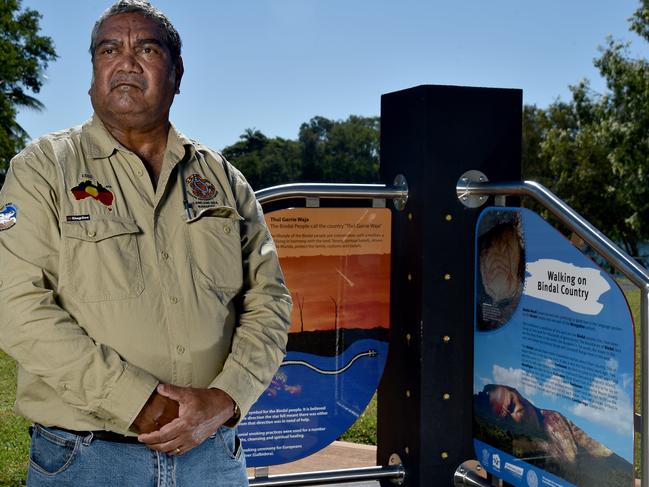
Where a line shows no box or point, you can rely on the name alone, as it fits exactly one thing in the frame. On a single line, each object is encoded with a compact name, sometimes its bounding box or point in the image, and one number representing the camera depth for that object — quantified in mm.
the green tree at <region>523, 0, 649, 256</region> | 27703
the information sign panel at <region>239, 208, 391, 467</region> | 3150
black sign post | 3131
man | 1896
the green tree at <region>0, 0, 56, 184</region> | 28359
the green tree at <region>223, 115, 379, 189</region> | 60562
